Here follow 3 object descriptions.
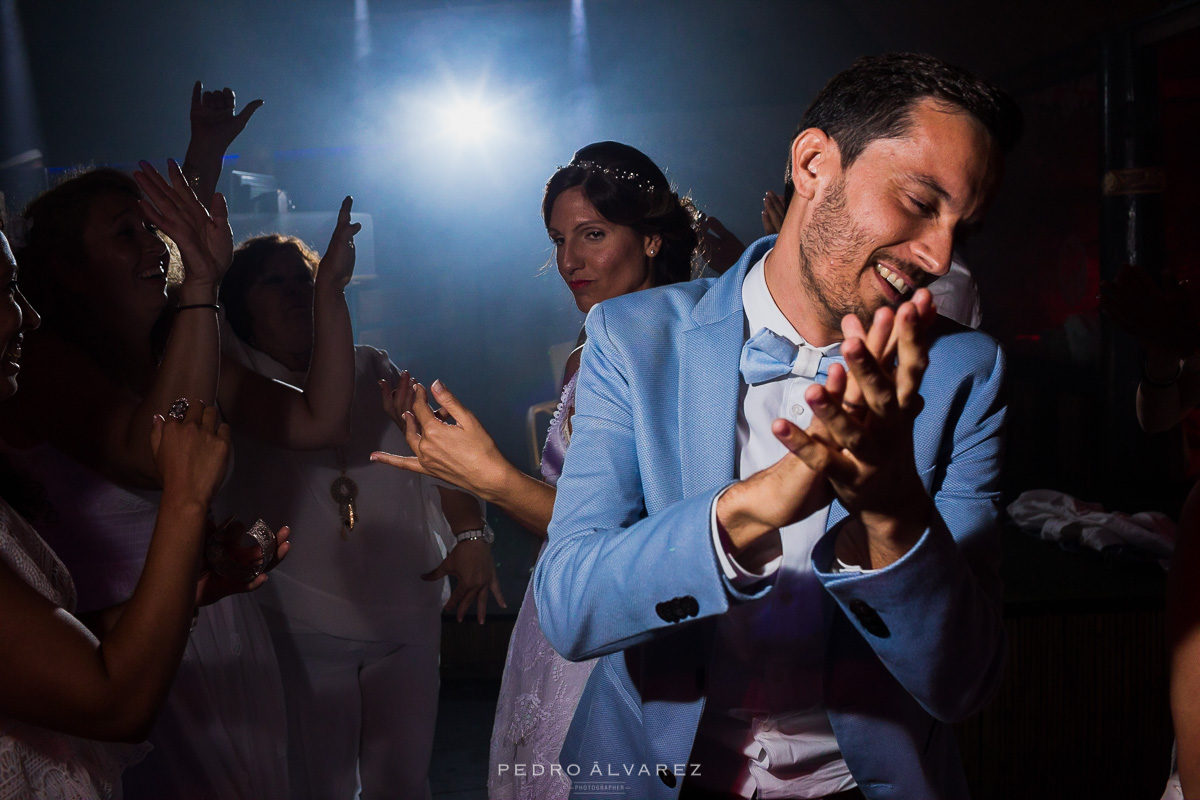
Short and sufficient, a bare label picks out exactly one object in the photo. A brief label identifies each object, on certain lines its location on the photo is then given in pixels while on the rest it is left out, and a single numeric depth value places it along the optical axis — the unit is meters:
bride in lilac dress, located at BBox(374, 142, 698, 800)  1.20
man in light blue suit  0.76
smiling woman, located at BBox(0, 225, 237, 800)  0.87
